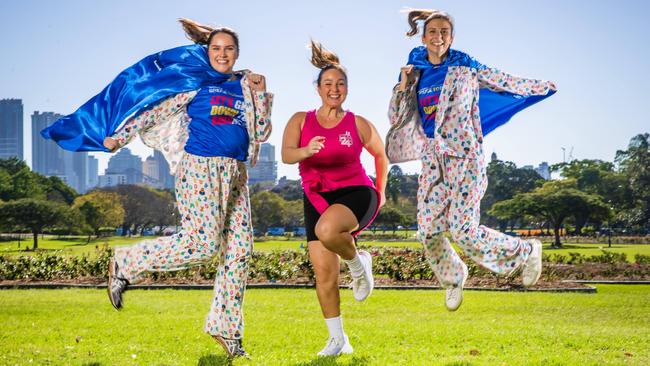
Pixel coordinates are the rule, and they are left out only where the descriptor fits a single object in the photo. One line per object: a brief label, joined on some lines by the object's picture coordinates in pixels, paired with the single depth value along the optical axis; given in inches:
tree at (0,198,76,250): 1476.4
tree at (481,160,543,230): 2460.6
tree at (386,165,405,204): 2044.8
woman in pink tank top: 243.8
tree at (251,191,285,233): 2012.8
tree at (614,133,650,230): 1989.4
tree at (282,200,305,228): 2081.7
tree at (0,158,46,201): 2048.5
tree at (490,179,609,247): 1545.3
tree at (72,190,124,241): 1657.2
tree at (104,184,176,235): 2273.6
